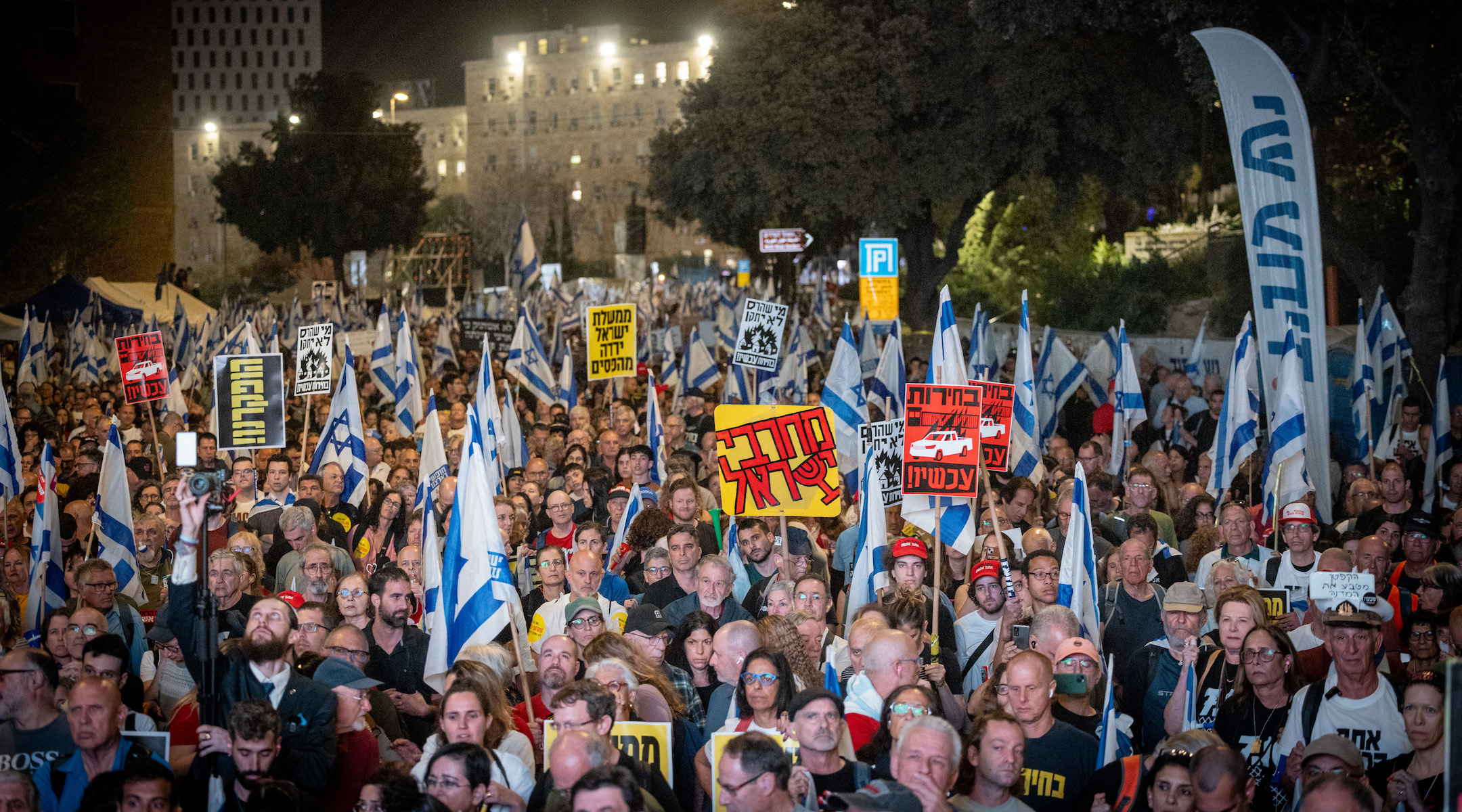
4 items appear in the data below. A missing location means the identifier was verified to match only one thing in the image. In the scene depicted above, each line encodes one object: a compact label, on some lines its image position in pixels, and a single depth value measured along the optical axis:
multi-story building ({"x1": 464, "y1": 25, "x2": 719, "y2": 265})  122.69
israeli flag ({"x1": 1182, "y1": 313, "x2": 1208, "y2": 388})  17.92
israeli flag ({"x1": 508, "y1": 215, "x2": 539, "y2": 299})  24.61
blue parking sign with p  28.34
